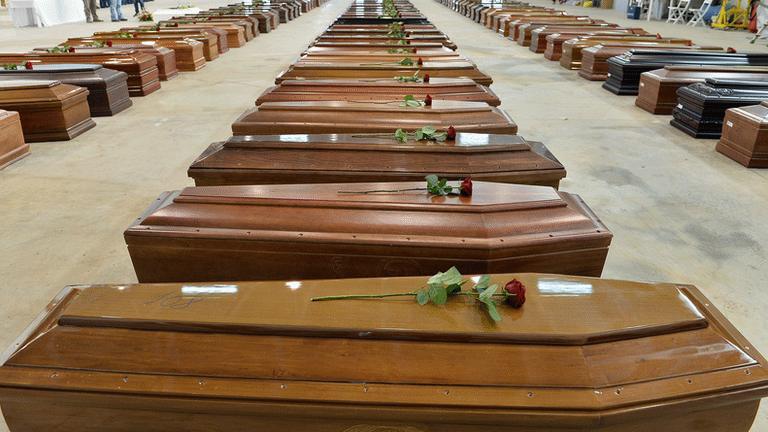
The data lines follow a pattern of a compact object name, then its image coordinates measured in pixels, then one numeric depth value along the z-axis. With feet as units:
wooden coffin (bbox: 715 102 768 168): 10.57
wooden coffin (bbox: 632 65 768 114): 14.71
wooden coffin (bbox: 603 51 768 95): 16.92
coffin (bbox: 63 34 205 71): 21.21
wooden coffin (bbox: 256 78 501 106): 10.64
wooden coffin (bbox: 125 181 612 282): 5.13
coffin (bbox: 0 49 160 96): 17.08
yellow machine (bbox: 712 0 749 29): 35.22
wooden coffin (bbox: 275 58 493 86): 13.64
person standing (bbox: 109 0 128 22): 41.18
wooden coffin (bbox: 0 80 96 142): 12.19
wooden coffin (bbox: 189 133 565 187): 7.05
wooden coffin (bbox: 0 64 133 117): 13.85
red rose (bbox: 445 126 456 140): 7.65
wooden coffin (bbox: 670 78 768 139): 12.56
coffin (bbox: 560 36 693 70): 21.61
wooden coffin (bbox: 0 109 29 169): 10.78
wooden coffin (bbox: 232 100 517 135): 8.82
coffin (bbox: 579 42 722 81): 19.80
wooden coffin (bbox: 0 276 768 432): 3.29
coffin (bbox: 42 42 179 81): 18.48
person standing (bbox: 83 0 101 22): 41.85
